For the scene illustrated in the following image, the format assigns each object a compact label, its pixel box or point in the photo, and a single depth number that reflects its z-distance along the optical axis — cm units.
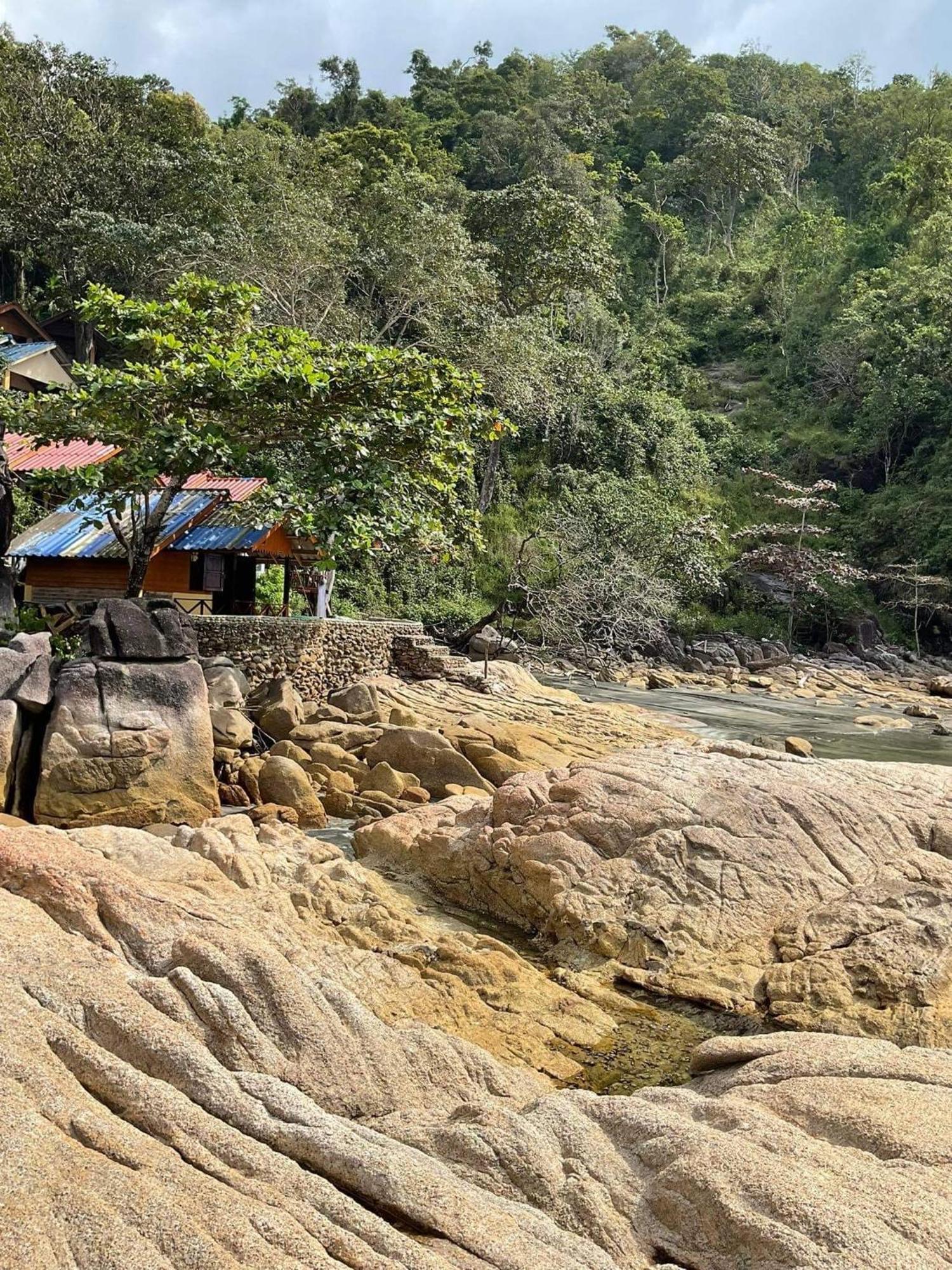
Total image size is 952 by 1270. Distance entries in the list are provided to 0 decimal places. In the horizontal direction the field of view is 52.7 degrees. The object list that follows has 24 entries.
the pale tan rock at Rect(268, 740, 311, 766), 1266
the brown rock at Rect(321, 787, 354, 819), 1160
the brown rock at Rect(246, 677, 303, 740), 1401
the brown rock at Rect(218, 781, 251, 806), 1164
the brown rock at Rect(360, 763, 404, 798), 1201
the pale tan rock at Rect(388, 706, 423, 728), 1509
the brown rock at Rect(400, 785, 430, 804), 1194
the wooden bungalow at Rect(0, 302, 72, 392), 2656
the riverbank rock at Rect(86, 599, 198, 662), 1159
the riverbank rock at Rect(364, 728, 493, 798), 1242
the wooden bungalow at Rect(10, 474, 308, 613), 1869
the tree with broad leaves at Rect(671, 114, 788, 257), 5425
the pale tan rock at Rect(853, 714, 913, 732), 2205
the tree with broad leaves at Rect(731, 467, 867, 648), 3300
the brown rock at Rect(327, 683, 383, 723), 1509
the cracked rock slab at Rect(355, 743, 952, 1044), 695
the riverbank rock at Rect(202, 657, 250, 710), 1440
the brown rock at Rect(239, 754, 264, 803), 1159
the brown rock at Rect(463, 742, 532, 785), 1273
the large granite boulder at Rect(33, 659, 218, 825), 1025
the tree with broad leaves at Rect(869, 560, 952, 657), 3294
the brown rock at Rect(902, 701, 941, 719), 2333
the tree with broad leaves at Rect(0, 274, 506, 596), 1325
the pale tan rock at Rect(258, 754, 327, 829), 1120
